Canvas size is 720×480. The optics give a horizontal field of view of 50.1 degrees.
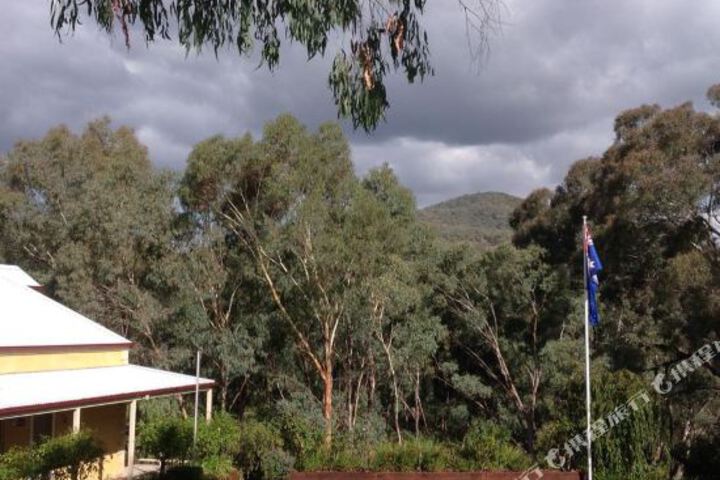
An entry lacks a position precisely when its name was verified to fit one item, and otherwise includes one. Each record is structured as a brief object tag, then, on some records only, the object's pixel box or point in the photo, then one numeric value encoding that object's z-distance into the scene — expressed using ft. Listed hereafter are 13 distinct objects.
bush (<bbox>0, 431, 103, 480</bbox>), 41.19
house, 53.01
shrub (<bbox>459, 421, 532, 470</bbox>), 52.80
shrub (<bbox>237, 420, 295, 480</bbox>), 61.72
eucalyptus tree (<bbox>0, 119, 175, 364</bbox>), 92.89
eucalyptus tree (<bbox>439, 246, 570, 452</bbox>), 89.81
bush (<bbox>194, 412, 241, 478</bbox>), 59.93
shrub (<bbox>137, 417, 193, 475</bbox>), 59.77
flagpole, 45.50
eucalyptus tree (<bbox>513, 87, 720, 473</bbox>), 63.31
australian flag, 47.32
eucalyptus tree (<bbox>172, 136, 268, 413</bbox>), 88.58
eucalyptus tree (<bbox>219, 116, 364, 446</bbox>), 82.74
